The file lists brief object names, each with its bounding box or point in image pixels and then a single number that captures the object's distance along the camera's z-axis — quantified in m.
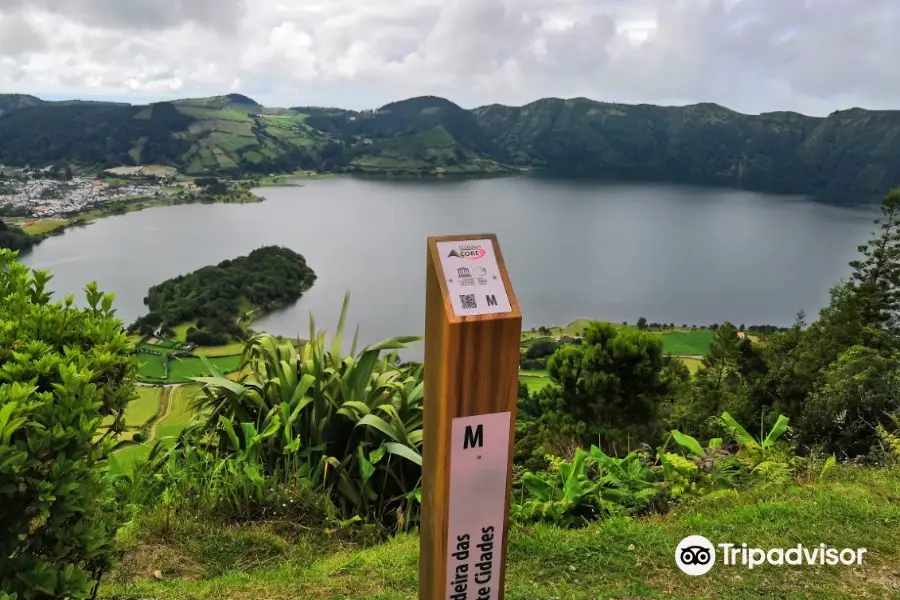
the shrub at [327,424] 3.35
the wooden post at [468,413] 1.54
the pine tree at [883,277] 19.31
